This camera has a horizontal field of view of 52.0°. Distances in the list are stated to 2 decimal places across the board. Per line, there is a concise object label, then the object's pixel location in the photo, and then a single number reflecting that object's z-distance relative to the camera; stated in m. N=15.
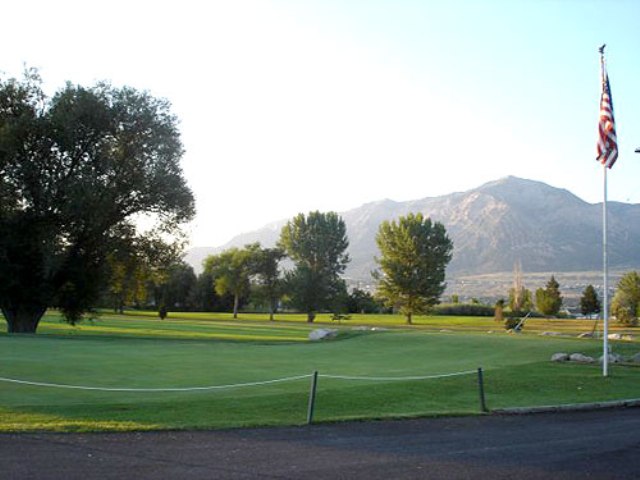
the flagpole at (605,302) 20.58
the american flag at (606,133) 20.77
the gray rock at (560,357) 24.73
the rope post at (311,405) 12.92
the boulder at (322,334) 41.19
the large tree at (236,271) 92.94
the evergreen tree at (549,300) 85.81
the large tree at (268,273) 87.69
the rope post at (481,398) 15.09
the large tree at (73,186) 38.16
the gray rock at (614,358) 24.33
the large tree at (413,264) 80.31
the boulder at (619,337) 35.44
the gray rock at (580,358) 24.38
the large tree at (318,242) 90.88
